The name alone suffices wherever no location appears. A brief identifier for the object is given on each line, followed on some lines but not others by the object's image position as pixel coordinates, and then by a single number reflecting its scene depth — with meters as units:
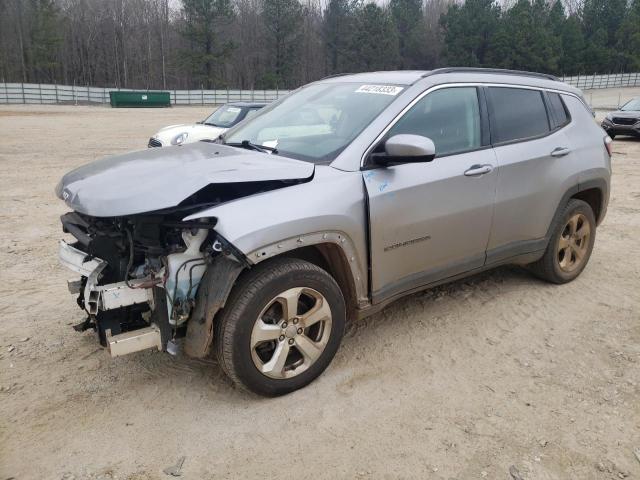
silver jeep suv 2.96
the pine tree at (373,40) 69.31
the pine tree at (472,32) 69.12
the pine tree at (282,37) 66.44
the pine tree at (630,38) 70.75
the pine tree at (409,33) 75.00
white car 11.45
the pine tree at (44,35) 63.91
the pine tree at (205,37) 61.22
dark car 17.81
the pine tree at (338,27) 73.25
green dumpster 42.09
